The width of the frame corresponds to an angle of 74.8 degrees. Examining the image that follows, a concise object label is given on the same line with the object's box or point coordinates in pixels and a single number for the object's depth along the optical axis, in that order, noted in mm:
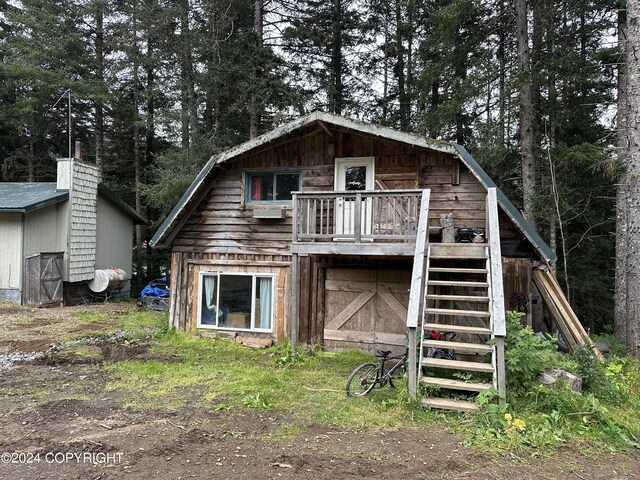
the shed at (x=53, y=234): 14117
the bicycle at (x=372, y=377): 5950
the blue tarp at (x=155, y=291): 15203
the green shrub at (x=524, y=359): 5371
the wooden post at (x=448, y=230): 7855
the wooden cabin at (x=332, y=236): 7789
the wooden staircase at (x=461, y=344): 5039
